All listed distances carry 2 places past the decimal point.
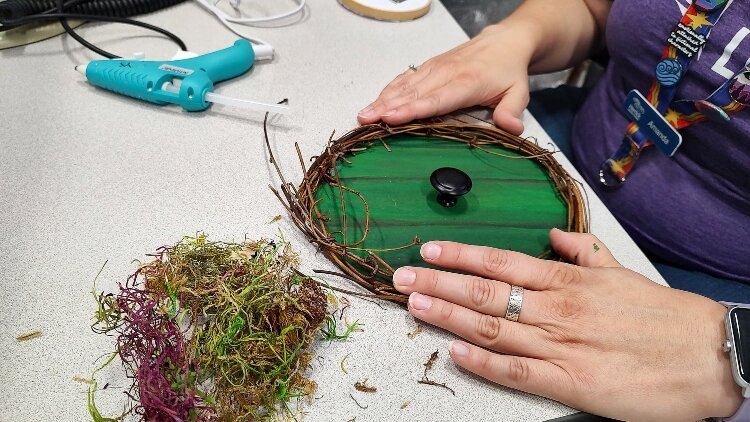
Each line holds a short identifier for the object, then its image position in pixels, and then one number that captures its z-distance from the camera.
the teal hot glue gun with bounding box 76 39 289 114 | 0.84
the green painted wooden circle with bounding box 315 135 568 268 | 0.72
